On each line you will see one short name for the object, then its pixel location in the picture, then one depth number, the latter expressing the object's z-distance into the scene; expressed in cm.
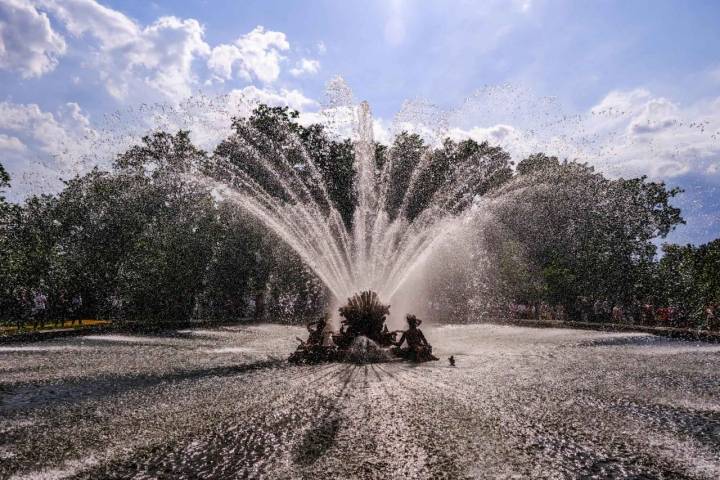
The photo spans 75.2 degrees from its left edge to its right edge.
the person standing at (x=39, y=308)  2122
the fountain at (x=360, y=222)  1316
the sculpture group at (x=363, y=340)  1189
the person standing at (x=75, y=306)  2511
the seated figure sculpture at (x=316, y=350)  1169
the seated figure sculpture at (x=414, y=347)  1184
